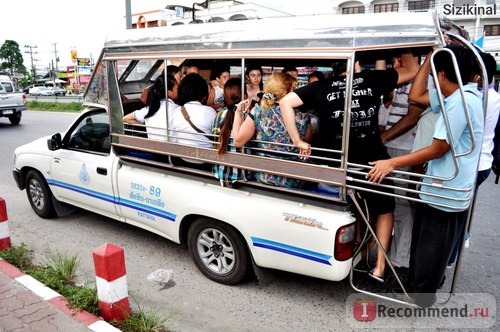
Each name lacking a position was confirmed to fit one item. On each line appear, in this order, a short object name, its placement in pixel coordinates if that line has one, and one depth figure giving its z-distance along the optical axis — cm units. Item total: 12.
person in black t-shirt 289
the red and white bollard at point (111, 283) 288
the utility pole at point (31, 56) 8192
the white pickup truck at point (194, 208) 296
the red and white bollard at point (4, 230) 406
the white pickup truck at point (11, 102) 1519
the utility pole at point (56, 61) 7638
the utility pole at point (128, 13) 1119
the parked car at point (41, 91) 4353
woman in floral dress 316
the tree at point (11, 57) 8025
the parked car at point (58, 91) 4384
